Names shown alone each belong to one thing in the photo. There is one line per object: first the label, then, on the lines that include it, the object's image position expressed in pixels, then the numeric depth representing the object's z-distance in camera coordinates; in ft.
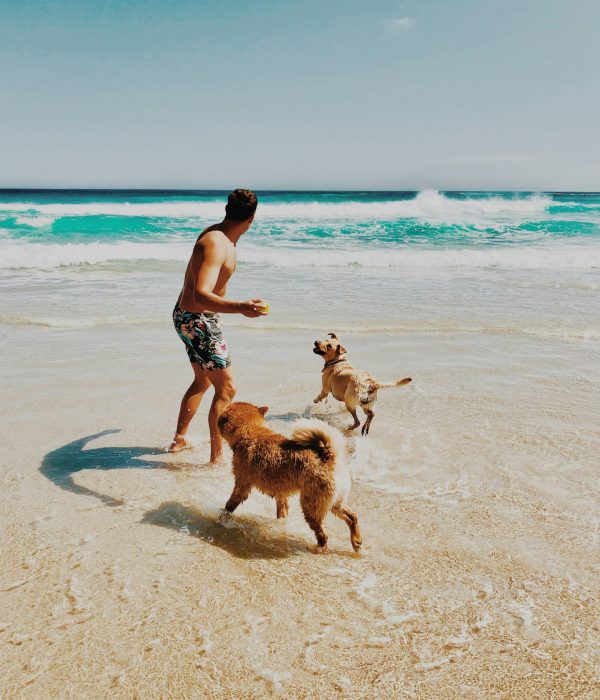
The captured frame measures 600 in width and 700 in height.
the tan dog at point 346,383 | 16.01
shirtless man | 11.80
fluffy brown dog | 9.61
